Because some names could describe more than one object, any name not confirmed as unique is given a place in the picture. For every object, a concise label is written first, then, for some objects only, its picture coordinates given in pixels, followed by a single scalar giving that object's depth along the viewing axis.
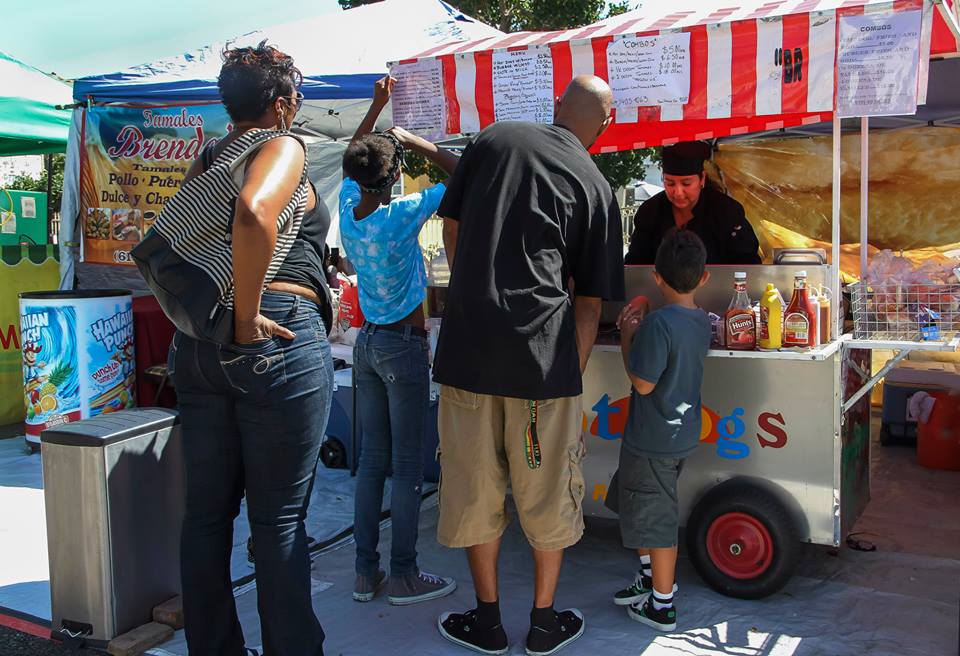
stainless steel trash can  3.00
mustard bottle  3.06
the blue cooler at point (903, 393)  5.59
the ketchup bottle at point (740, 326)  3.09
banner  6.41
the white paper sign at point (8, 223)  10.99
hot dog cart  2.93
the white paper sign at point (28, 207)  11.54
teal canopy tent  7.34
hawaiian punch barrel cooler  5.42
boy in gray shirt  2.98
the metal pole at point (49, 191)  8.90
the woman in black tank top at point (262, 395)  2.29
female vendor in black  3.86
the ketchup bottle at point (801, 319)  3.03
